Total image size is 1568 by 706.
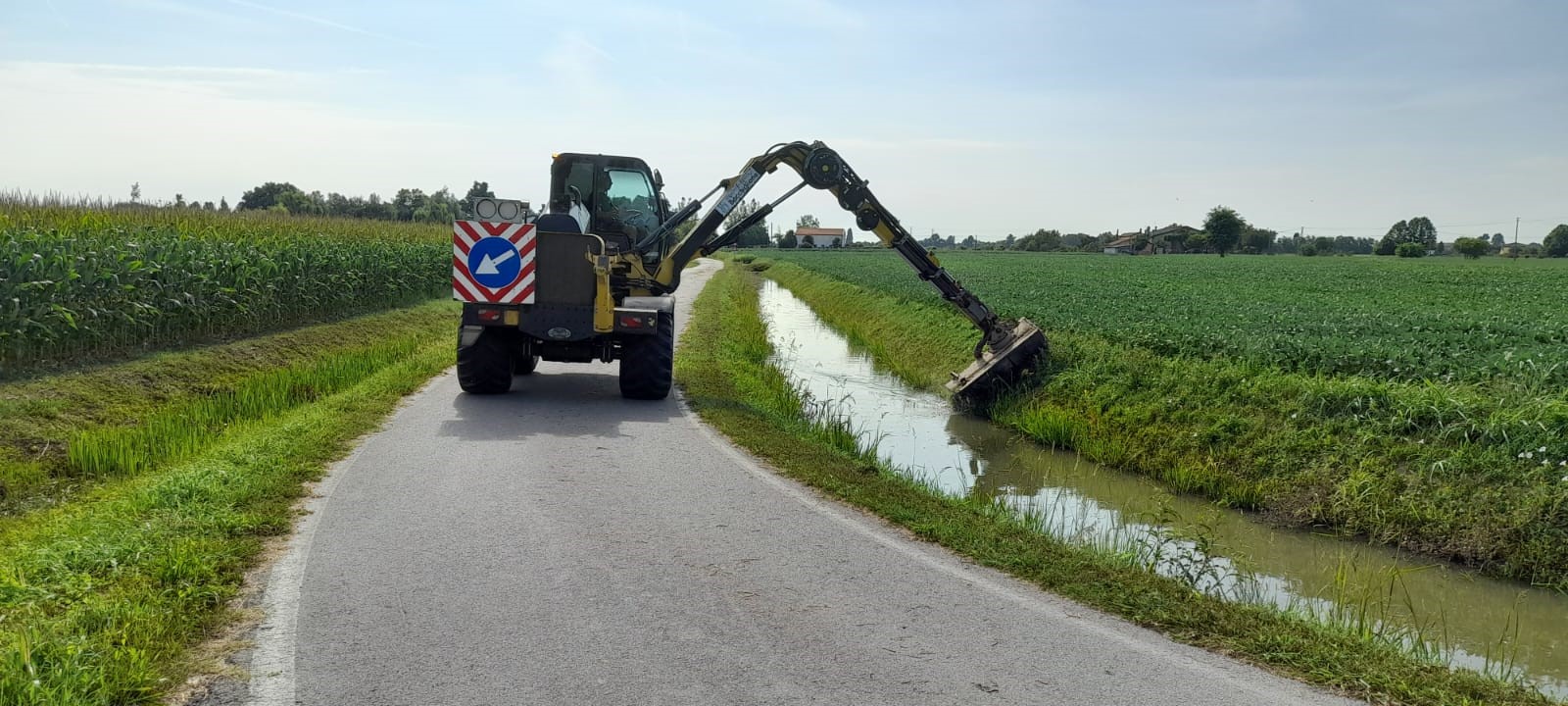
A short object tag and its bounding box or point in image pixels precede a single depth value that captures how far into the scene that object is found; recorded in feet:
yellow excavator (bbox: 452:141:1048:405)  39.55
